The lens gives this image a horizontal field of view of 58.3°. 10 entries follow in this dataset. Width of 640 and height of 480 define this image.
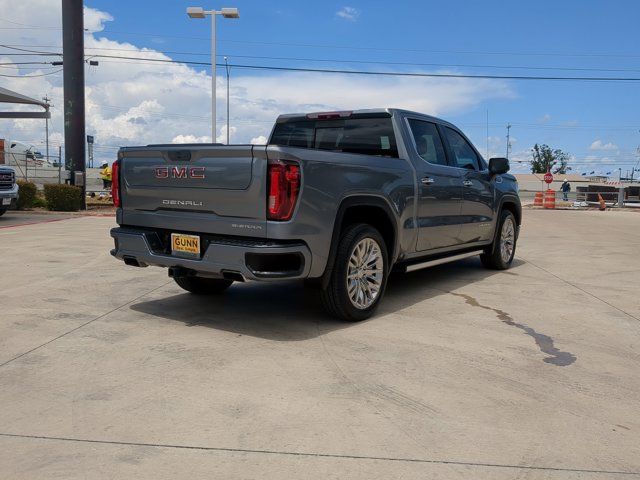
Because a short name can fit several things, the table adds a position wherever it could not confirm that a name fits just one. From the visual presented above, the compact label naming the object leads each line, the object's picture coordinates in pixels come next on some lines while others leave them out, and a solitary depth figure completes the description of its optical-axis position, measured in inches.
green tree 5044.3
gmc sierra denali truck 171.2
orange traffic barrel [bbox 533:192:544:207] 1230.7
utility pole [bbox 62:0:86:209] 752.3
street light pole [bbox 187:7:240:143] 866.8
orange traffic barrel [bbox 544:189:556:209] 1140.5
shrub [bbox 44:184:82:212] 728.3
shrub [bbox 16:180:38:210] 728.3
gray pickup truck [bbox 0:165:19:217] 566.6
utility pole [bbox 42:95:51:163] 2904.5
